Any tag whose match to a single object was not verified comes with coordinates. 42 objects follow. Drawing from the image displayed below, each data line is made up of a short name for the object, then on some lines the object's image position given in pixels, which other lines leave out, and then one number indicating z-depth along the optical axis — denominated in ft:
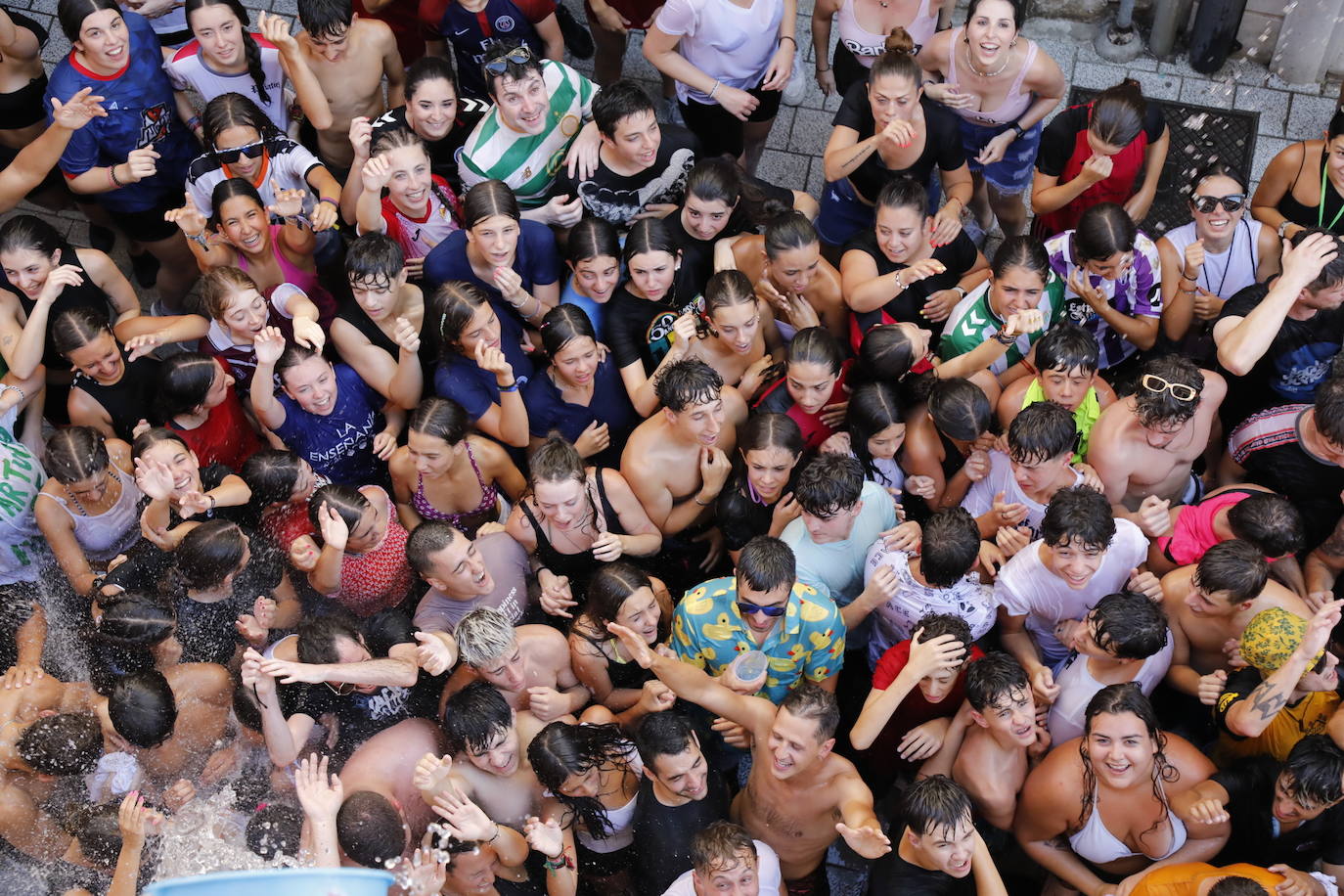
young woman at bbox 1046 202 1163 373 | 15.96
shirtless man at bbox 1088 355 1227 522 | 14.52
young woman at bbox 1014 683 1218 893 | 12.51
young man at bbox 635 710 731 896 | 12.70
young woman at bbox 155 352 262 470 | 15.69
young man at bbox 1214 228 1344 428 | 15.19
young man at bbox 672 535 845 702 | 13.64
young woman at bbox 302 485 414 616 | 14.73
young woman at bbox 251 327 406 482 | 15.89
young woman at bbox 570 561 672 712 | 13.78
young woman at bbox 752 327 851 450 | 15.40
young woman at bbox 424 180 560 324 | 16.39
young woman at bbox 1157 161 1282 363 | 16.67
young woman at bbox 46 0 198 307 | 17.85
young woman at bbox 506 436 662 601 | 14.76
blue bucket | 9.52
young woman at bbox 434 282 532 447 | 15.88
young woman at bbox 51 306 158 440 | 15.98
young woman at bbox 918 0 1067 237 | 17.66
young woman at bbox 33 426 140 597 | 14.99
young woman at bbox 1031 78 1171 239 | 16.93
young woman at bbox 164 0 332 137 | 18.25
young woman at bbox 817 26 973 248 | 17.29
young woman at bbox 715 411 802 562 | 14.84
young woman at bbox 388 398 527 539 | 15.26
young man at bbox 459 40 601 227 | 17.56
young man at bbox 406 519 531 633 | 14.16
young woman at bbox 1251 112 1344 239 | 17.14
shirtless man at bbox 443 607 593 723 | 13.48
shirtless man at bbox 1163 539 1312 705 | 13.18
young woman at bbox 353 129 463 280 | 17.02
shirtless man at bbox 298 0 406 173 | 18.37
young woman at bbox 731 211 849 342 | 16.40
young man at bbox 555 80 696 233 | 17.02
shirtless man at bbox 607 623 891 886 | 12.96
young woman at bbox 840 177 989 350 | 16.67
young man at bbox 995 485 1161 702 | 13.50
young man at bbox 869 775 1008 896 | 12.21
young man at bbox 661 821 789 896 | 12.09
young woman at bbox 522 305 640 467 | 16.15
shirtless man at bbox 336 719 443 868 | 12.55
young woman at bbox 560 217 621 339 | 16.49
